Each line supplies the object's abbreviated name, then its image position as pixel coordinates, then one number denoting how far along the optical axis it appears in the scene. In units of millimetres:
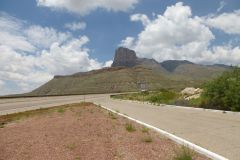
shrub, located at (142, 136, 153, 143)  5398
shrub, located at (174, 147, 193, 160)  3951
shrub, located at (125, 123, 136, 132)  6796
